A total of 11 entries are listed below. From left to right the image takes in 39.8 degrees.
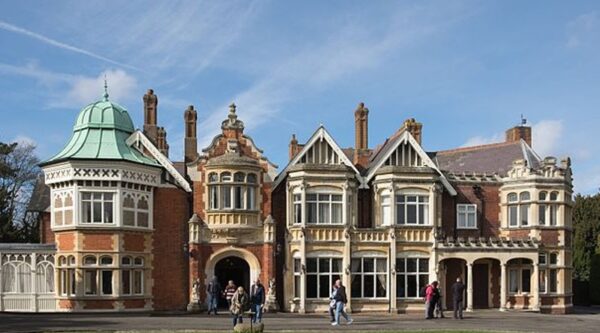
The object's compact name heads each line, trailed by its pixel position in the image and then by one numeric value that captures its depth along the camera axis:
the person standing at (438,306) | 33.78
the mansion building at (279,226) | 35.88
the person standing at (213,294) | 34.97
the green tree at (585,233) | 57.41
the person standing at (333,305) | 29.11
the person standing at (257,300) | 28.30
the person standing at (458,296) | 32.97
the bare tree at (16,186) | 56.59
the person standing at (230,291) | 29.82
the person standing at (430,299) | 33.53
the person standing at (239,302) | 25.80
